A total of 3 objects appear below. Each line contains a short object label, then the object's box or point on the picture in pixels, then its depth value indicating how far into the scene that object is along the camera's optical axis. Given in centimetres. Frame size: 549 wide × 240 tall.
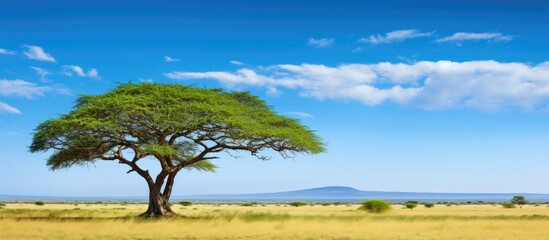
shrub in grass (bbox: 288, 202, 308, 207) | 9069
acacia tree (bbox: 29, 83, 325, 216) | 3369
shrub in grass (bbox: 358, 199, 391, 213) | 5697
